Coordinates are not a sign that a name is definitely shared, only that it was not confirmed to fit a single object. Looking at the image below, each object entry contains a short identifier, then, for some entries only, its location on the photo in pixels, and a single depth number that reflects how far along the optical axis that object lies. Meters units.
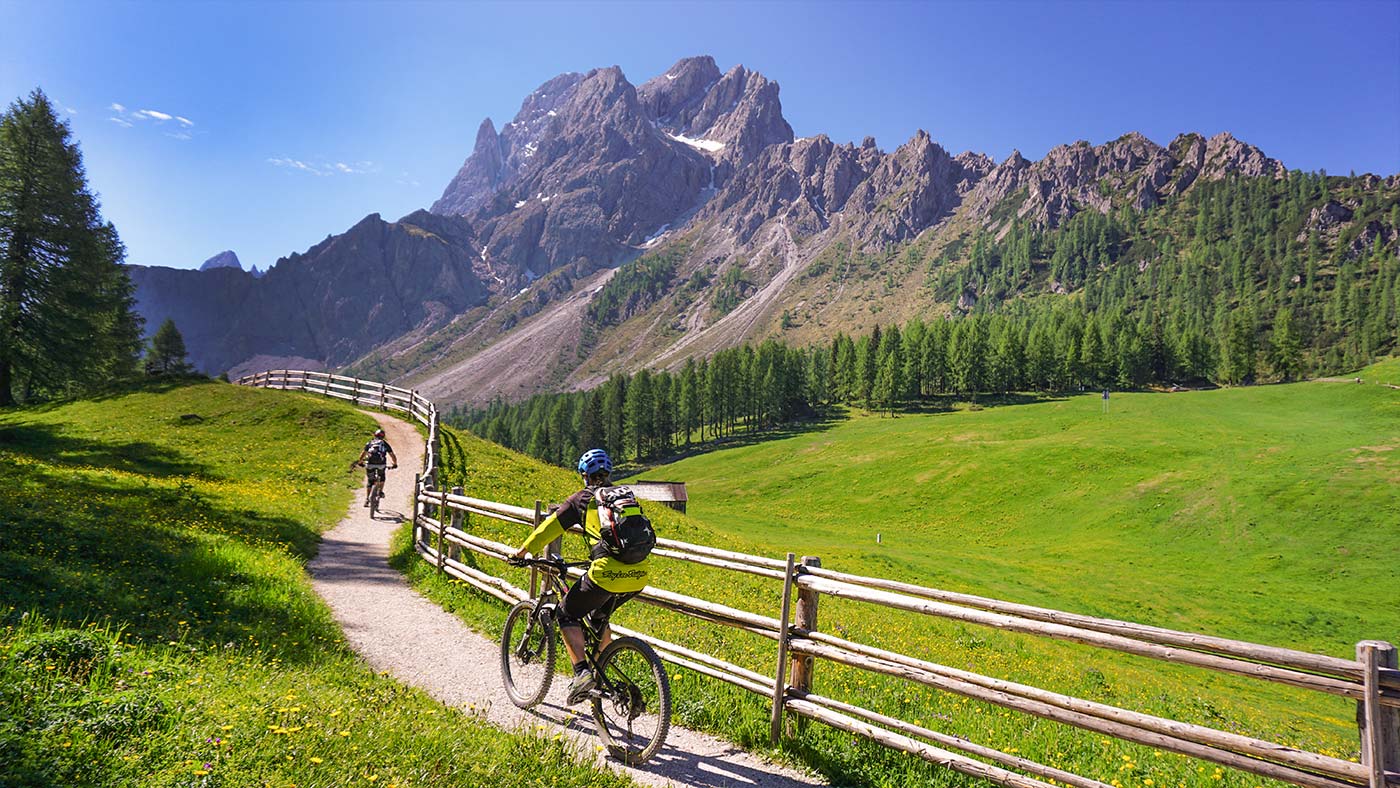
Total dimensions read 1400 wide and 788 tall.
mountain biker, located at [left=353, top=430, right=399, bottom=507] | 22.38
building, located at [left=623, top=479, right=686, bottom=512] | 48.09
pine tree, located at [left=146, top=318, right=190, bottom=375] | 69.69
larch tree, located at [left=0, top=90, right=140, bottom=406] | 32.16
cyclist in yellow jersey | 7.15
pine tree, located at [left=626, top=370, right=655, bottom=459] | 126.81
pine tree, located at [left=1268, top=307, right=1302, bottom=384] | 125.62
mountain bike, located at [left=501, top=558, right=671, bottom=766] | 7.03
